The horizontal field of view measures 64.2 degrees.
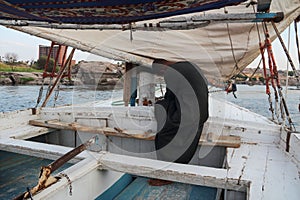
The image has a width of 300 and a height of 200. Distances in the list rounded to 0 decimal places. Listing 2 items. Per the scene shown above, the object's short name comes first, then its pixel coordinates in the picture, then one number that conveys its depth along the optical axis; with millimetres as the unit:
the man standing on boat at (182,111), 1905
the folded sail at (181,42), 2705
